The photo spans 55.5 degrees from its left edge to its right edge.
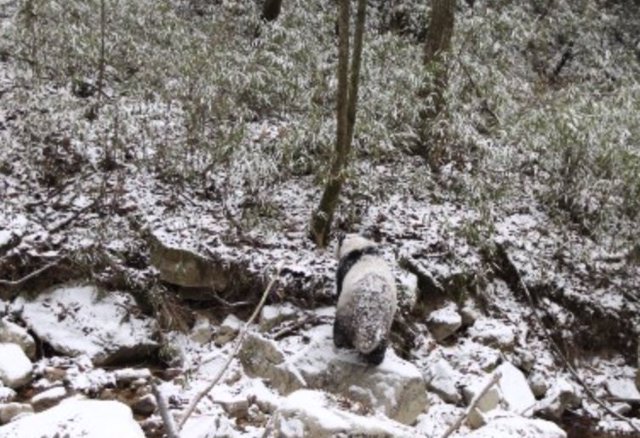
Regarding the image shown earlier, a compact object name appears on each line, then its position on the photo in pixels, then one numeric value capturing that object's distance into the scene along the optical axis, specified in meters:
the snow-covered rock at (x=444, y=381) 5.46
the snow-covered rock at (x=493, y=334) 6.34
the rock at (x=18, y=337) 5.18
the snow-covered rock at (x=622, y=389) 6.45
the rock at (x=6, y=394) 4.56
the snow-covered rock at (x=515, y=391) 5.58
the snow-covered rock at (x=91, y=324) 5.44
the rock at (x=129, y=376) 5.11
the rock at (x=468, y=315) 6.46
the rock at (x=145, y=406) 4.72
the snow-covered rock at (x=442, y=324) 6.25
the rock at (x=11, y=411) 4.23
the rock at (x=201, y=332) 5.79
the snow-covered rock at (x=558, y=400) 5.86
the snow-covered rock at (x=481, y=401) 5.00
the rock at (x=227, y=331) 5.80
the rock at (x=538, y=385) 6.13
